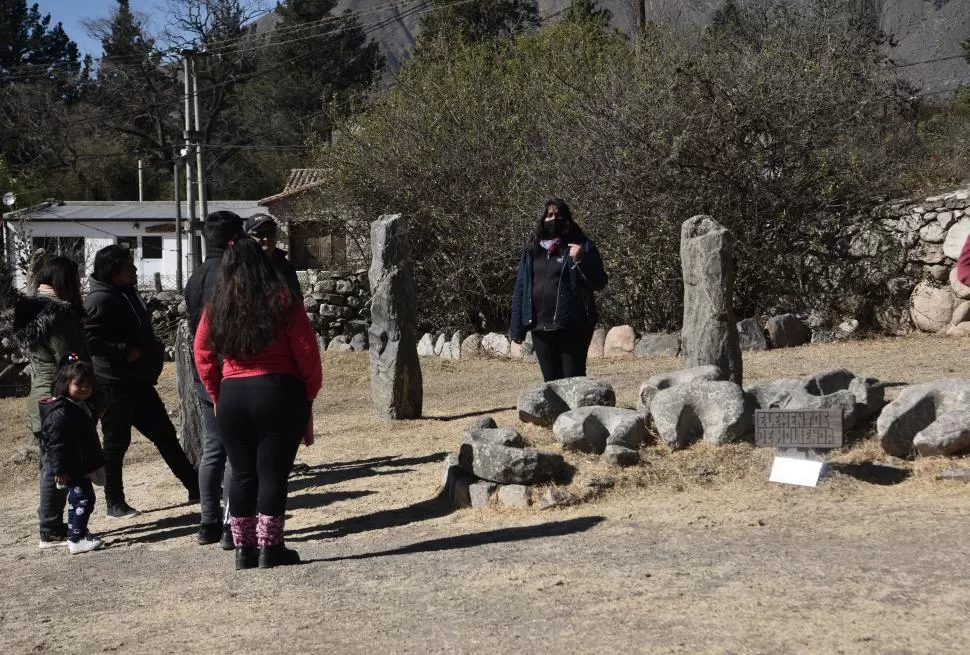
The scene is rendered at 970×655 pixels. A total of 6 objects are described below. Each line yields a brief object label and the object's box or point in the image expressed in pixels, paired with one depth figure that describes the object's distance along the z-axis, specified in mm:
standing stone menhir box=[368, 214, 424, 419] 10312
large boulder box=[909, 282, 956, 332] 13836
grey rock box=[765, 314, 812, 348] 13938
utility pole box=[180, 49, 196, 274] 28681
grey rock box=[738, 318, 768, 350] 13828
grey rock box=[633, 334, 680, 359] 14234
